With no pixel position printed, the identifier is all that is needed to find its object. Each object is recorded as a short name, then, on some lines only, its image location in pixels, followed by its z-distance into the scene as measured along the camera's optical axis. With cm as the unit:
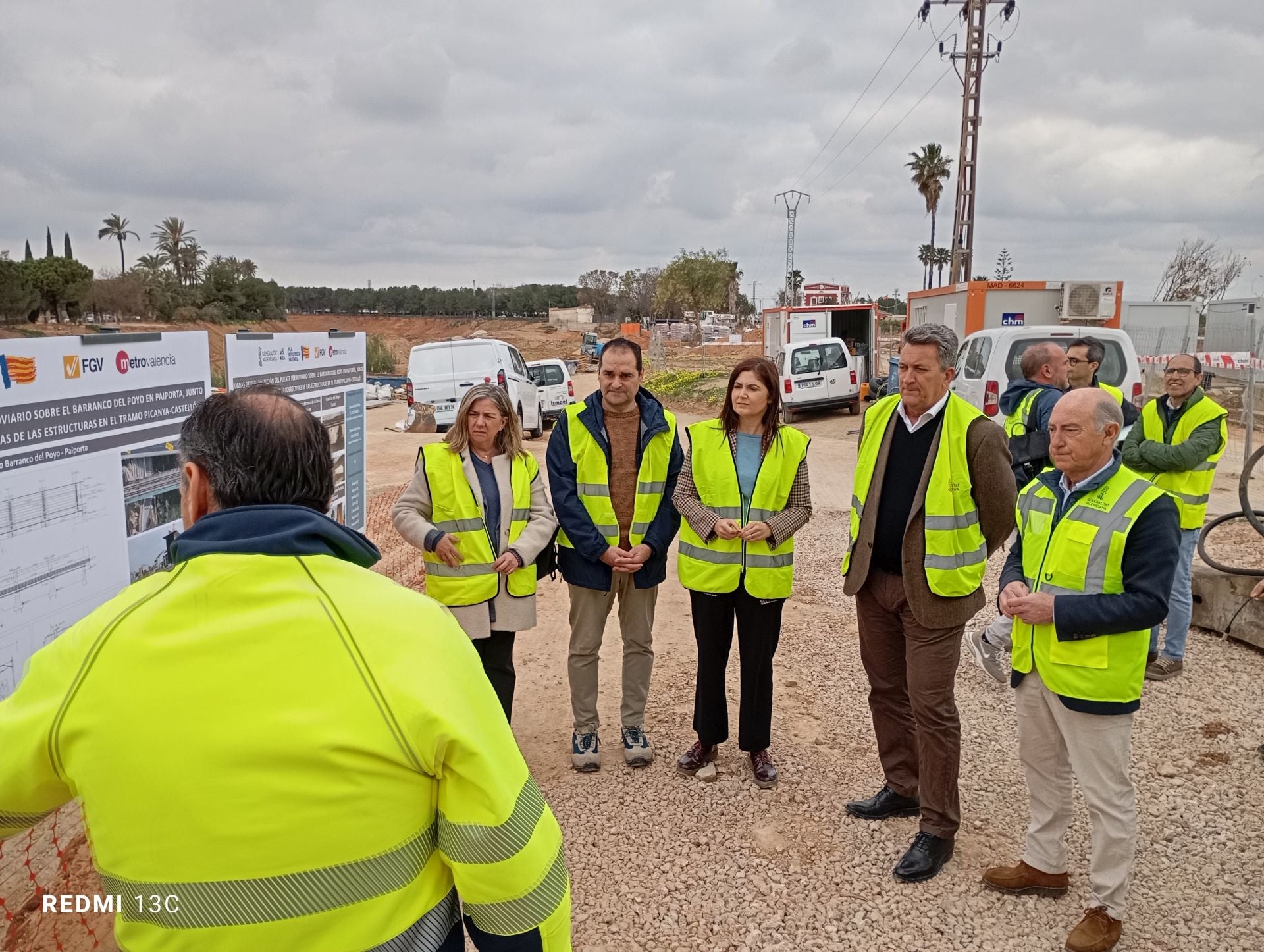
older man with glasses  523
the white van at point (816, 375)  1895
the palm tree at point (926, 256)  5656
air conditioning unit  1431
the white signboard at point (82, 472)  274
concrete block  577
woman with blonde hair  402
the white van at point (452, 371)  1597
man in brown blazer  340
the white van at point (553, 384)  1911
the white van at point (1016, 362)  991
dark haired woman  403
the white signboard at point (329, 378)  451
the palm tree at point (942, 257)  6134
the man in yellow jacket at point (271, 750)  123
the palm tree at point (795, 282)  5994
